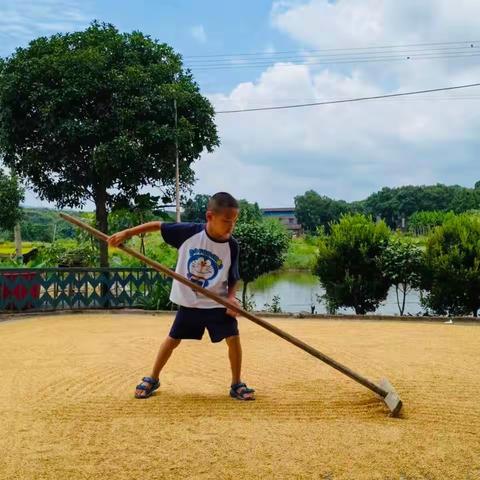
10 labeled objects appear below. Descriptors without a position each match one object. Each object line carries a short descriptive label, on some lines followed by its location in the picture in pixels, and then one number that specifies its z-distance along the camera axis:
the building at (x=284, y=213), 90.00
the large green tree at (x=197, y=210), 35.58
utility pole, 15.07
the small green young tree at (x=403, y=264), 11.76
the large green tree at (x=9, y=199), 18.92
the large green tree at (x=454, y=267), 11.13
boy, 4.55
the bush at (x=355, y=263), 12.04
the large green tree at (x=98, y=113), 14.59
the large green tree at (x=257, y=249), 12.96
